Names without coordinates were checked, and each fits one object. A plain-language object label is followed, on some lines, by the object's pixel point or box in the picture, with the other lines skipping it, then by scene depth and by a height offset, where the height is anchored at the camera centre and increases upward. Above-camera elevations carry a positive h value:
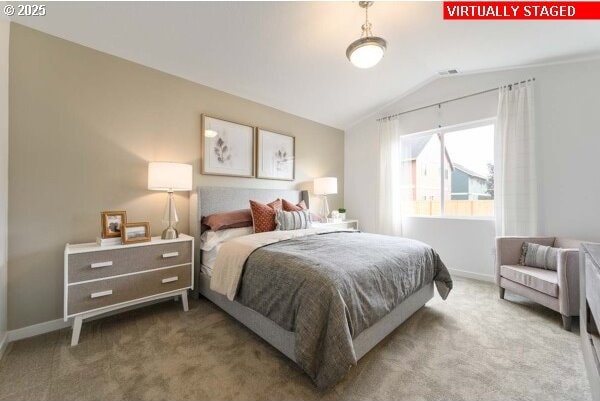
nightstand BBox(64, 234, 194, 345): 1.76 -0.60
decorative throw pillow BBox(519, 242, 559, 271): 2.32 -0.55
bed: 1.32 -0.63
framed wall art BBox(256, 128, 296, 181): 3.38 +0.71
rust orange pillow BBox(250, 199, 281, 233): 2.68 -0.16
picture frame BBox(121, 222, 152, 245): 2.01 -0.27
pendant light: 1.90 +1.26
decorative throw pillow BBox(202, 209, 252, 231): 2.54 -0.19
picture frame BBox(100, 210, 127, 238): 2.01 -0.17
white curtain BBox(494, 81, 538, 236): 2.80 +0.46
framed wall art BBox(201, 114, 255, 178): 2.86 +0.70
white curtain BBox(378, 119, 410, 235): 3.92 +0.42
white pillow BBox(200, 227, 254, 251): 2.47 -0.36
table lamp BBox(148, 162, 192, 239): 2.21 +0.21
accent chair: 1.94 -0.68
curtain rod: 2.96 +1.48
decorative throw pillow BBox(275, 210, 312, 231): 2.73 -0.21
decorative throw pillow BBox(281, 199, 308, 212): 3.11 -0.06
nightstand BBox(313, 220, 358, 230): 3.54 -0.36
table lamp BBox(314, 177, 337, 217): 3.83 +0.27
